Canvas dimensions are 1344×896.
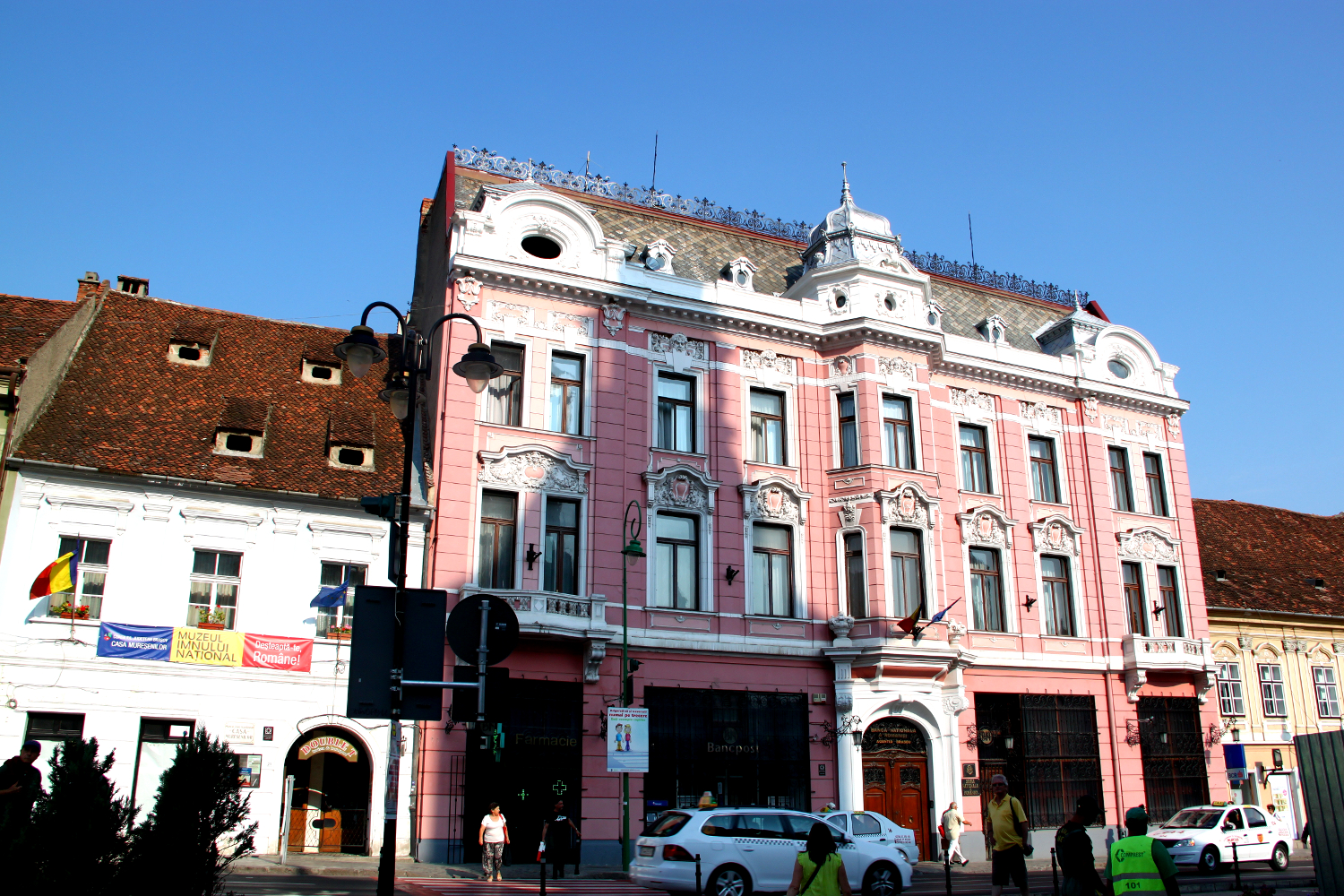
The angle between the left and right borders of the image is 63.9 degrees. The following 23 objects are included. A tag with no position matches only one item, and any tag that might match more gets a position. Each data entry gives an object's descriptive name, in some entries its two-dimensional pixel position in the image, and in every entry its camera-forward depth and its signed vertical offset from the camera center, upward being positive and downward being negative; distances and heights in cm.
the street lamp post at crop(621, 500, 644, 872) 2180 +194
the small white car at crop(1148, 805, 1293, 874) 2594 -174
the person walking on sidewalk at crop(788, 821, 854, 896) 869 -83
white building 2216 +434
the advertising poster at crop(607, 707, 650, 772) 1939 +42
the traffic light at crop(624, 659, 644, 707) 2330 +175
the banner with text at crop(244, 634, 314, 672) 2342 +236
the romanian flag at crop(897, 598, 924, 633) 2667 +335
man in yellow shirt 1331 -95
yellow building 3438 +362
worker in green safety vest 827 -78
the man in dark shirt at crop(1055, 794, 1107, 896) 999 -91
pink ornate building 2516 +589
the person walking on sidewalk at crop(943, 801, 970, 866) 2633 -155
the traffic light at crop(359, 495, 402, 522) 1239 +288
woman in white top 2028 -145
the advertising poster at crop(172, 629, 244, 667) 2294 +244
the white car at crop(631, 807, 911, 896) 1672 -130
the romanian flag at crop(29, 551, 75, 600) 2169 +362
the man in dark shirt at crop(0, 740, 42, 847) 715 -20
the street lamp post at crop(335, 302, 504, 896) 1166 +457
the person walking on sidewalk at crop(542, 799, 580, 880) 2122 -147
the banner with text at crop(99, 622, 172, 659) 2239 +249
